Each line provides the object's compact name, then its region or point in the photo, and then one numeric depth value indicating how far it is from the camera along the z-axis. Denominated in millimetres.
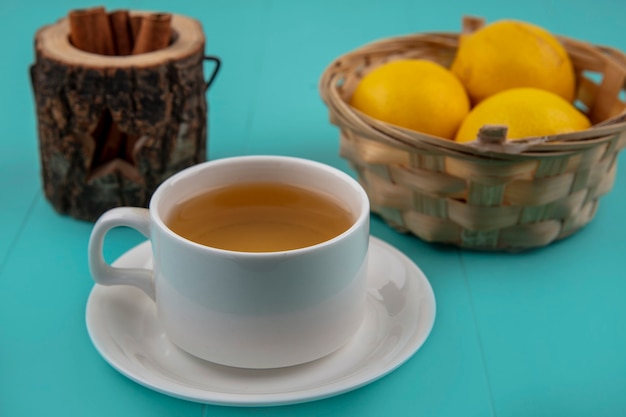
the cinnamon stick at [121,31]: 835
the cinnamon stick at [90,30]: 811
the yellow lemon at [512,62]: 802
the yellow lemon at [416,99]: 776
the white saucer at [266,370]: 622
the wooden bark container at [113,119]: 773
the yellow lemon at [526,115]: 747
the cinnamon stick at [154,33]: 811
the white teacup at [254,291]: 621
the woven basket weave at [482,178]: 727
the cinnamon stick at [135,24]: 842
